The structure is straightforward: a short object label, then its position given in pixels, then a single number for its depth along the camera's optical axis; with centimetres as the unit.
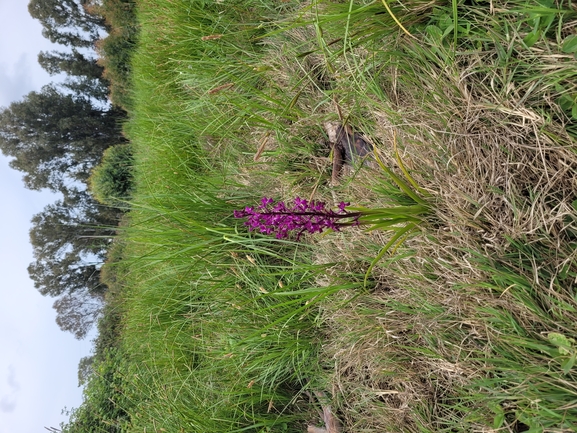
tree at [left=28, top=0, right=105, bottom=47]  1059
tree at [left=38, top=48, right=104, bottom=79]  1109
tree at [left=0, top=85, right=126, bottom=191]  1077
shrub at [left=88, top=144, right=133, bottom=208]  729
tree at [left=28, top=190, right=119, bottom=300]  988
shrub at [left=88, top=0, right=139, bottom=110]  638
